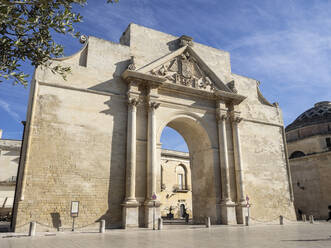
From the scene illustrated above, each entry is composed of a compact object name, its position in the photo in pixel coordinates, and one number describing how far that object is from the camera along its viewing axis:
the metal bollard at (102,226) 11.73
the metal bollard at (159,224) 13.43
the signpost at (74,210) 12.51
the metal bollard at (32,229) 10.63
